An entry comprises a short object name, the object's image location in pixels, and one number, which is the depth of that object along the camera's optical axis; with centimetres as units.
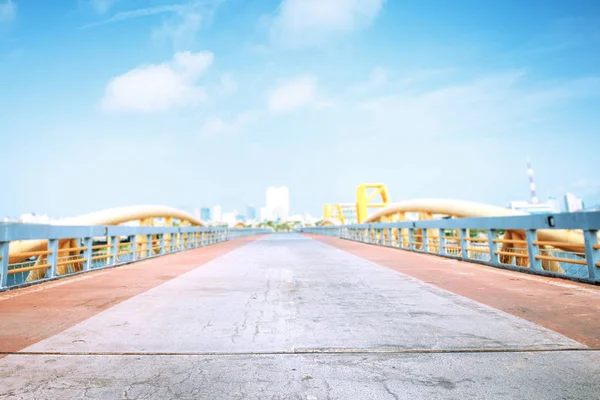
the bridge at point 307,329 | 230
